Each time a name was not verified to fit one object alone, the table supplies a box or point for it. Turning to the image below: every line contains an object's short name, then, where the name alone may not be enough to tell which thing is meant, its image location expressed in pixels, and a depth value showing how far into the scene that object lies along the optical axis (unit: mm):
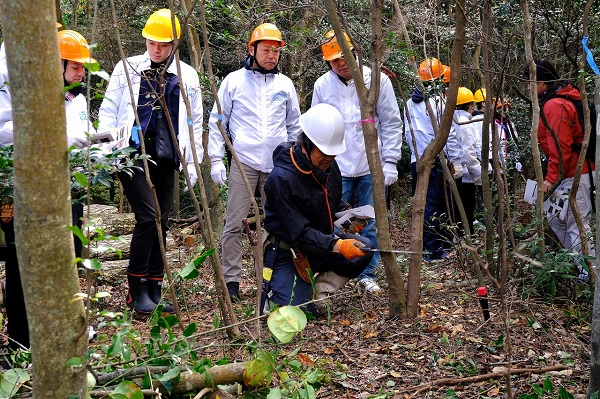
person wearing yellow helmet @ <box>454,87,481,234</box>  7555
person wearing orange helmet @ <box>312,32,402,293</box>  5992
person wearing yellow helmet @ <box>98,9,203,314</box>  5031
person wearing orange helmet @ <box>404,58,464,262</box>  7312
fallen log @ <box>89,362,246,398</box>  2623
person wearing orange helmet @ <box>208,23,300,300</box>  5578
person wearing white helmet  4770
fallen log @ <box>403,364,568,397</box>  3535
